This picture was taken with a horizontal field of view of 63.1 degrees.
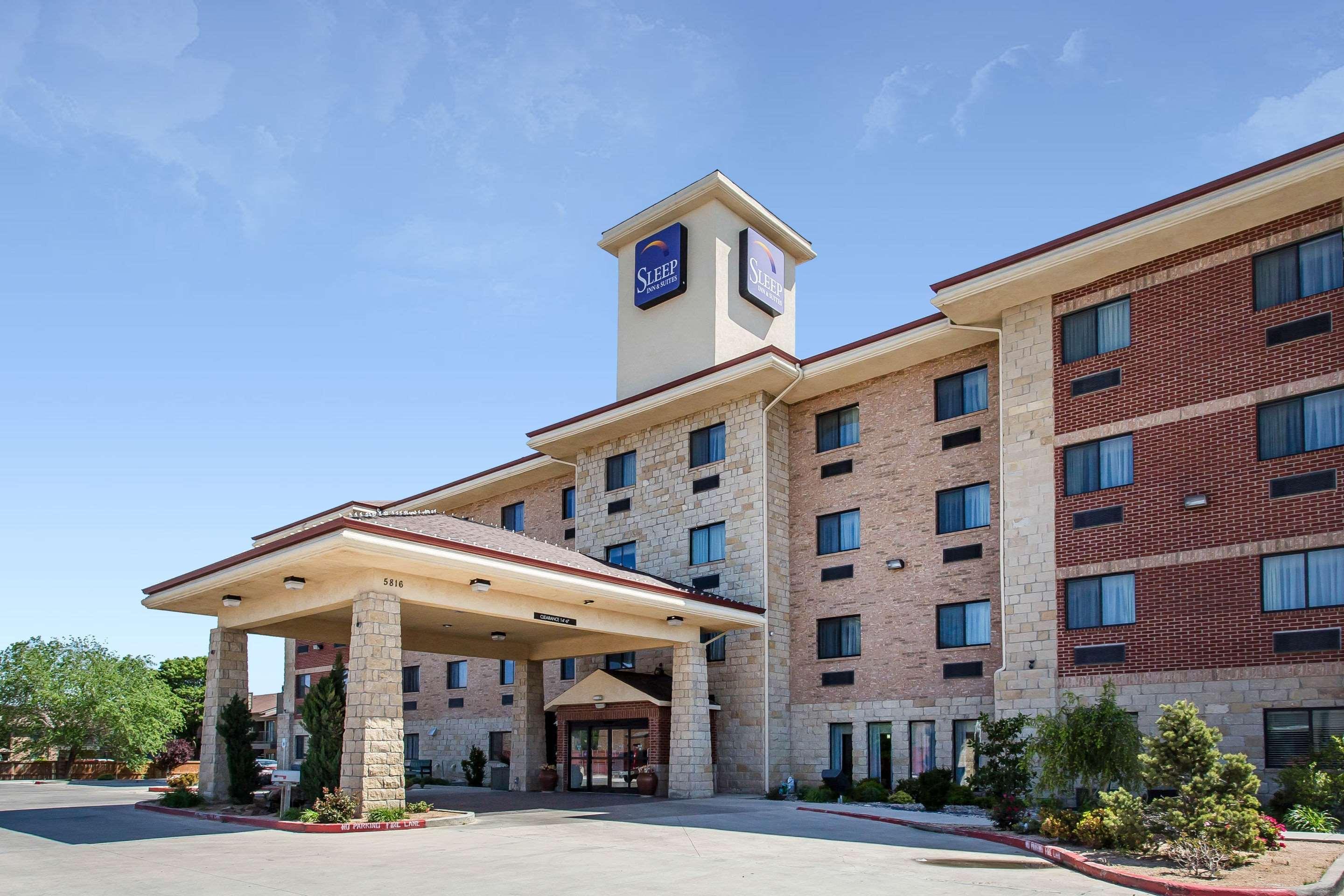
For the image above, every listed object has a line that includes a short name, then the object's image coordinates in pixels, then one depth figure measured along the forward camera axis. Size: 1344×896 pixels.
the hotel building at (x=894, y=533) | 21.31
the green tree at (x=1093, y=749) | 18.66
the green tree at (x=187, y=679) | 76.44
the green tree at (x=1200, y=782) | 14.98
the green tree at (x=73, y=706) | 45.78
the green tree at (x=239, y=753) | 25.11
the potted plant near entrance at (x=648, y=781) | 28.77
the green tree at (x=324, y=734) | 21.48
